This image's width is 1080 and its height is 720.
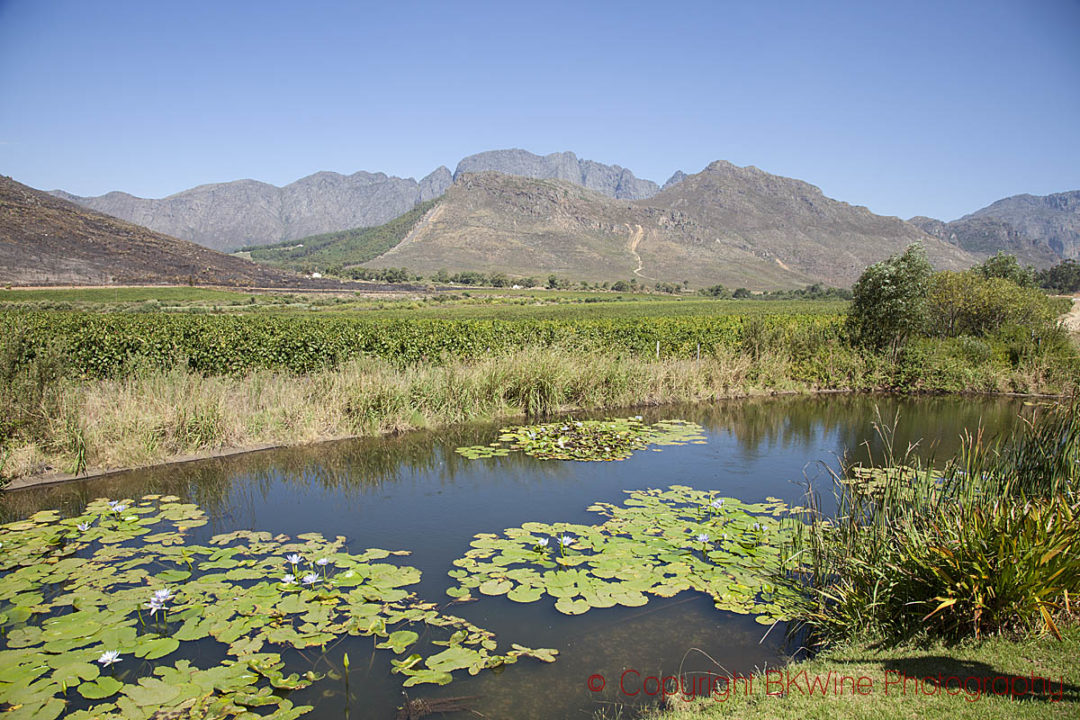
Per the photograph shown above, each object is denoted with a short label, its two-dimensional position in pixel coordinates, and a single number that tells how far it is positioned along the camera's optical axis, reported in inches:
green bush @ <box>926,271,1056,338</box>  788.6
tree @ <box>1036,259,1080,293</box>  3294.3
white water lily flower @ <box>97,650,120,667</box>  165.0
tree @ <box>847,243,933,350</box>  710.5
